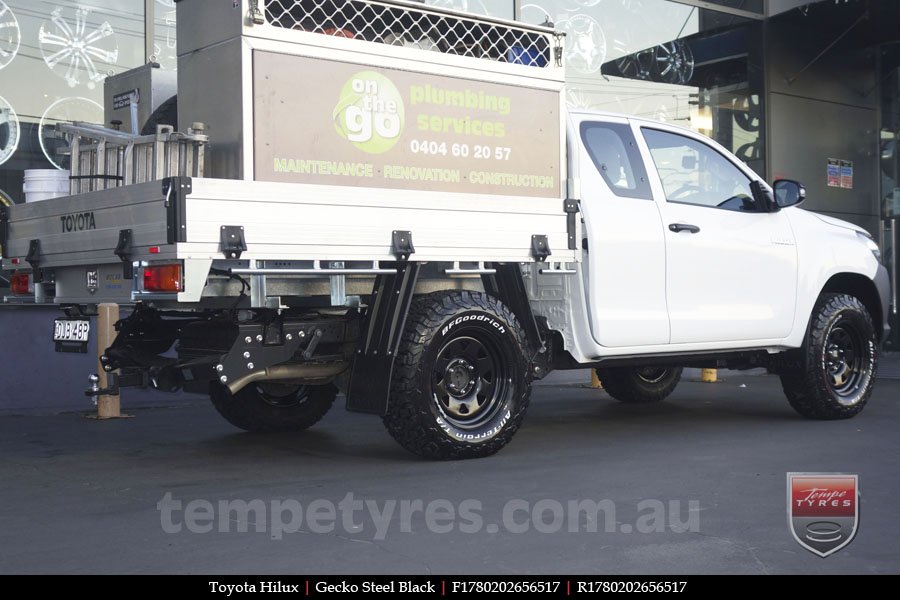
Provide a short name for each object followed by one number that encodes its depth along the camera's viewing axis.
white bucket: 6.77
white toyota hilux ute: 5.65
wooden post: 8.34
